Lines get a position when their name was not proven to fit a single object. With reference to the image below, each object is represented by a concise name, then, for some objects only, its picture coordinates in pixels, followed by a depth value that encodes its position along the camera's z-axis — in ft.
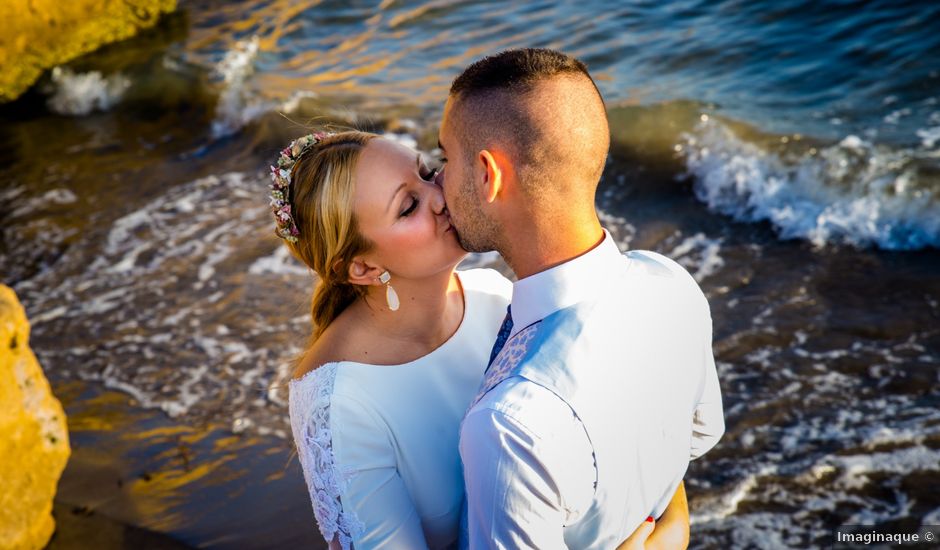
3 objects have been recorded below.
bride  8.86
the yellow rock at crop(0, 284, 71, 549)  13.74
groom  6.84
